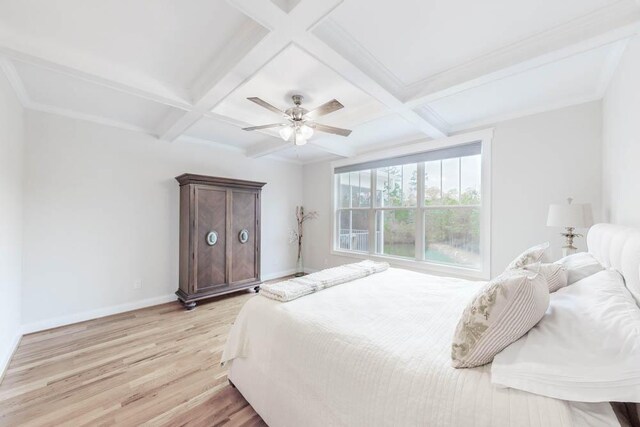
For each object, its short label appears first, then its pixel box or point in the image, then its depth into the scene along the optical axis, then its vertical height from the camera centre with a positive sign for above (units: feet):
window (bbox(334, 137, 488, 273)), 11.41 +0.31
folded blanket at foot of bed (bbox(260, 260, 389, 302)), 6.01 -1.84
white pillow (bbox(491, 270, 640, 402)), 2.34 -1.48
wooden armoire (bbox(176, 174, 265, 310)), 11.46 -1.13
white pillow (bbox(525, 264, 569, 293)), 4.60 -1.12
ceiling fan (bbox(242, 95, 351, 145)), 8.30 +2.91
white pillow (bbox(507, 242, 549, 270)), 5.41 -0.94
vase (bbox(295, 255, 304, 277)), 17.87 -3.76
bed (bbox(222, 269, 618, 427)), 2.78 -2.14
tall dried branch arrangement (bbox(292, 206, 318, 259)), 17.98 -0.49
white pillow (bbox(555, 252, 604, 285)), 4.99 -1.08
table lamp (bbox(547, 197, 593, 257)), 7.32 -0.05
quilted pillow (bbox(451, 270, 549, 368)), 3.19 -1.35
